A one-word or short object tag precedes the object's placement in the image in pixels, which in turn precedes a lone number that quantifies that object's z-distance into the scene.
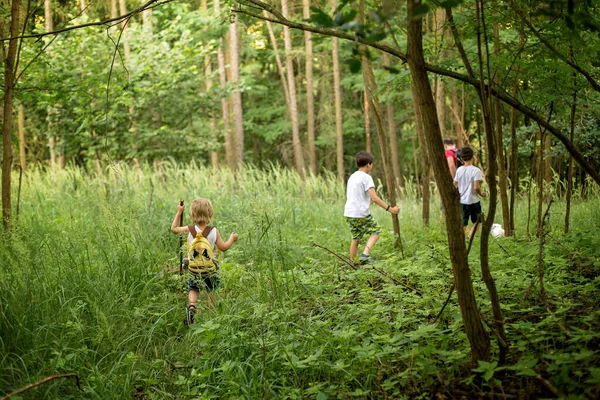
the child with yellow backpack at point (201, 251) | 5.31
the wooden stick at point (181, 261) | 5.46
